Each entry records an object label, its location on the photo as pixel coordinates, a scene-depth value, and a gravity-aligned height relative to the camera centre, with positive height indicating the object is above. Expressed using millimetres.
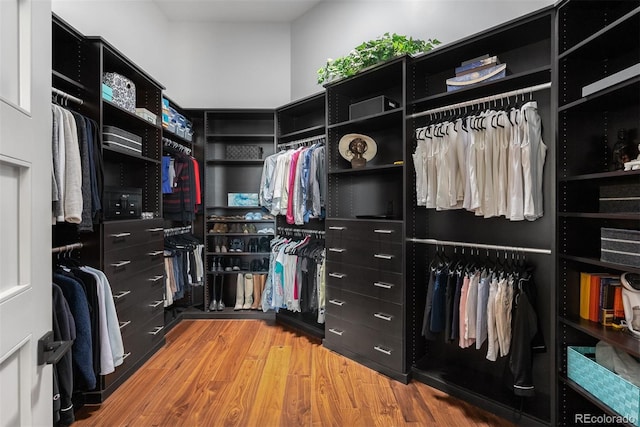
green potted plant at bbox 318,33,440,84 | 2582 +1220
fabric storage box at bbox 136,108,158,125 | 2773 +784
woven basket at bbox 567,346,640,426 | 1429 -778
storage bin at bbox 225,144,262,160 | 4016 +681
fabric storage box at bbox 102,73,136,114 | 2422 +883
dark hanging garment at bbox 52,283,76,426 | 1684 -770
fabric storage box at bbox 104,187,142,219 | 2293 +58
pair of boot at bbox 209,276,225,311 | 3889 -975
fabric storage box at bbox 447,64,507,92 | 2158 +864
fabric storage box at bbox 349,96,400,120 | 2709 +837
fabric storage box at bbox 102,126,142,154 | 2336 +503
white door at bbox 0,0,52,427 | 688 +8
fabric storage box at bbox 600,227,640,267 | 1467 -155
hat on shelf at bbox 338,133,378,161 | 2980 +562
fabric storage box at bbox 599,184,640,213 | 1534 +60
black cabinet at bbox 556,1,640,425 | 1766 +301
